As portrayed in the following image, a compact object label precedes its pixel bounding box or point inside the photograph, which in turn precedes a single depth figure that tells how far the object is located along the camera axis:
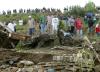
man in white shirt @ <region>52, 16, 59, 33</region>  12.00
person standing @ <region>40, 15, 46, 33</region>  12.32
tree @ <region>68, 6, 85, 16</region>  21.35
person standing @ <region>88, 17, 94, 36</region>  12.30
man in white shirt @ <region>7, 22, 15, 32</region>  12.71
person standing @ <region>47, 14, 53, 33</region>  12.20
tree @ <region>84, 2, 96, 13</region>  22.13
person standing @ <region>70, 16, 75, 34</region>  12.48
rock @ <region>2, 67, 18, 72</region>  7.17
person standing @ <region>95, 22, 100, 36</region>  11.92
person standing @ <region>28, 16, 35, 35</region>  12.09
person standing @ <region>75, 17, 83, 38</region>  11.94
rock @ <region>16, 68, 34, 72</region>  6.90
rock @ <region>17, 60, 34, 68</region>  7.72
